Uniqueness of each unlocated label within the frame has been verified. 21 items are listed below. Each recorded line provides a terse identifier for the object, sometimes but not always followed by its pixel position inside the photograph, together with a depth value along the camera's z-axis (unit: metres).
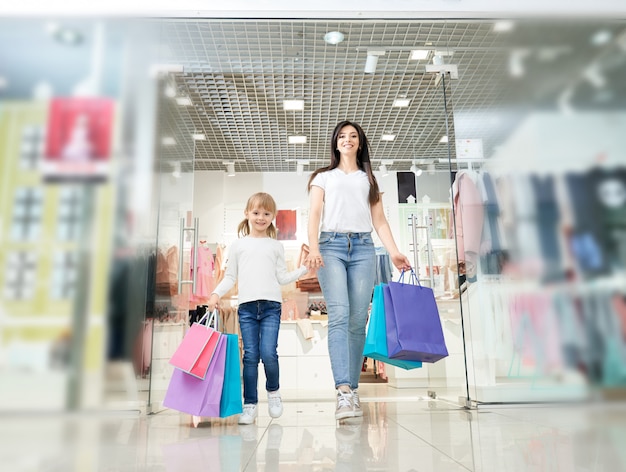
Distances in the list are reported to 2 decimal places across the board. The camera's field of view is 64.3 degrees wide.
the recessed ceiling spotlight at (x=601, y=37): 2.51
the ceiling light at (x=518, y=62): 2.42
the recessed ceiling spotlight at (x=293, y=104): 4.44
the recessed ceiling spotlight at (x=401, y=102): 4.46
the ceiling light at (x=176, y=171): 2.96
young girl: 2.37
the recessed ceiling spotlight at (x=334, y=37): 3.21
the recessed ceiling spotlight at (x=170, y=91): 2.78
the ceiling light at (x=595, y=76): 2.49
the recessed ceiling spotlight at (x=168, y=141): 2.64
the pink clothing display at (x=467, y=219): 2.72
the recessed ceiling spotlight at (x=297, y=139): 5.18
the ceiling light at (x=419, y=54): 3.53
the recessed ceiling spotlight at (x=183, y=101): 3.25
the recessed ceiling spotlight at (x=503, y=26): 2.45
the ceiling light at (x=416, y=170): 4.54
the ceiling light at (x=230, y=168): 5.76
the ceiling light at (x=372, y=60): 3.54
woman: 2.09
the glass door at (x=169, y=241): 2.56
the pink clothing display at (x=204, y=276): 4.69
